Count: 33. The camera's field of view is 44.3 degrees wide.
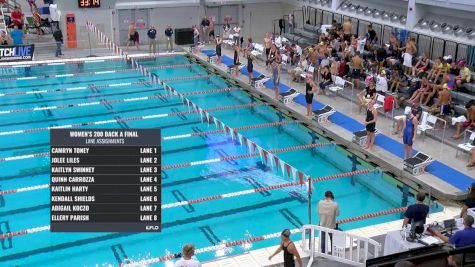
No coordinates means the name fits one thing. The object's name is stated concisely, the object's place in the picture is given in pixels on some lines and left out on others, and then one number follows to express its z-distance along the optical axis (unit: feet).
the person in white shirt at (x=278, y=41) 72.95
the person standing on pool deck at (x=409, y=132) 40.37
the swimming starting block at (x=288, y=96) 56.18
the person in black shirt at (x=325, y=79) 58.44
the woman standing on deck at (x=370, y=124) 42.80
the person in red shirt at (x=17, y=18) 77.00
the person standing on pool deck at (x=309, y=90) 50.72
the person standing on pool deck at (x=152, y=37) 79.61
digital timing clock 80.94
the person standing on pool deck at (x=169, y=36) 81.41
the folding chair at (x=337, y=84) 56.30
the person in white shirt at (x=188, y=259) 21.63
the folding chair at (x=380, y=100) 50.96
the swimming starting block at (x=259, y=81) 61.62
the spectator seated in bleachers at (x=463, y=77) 50.37
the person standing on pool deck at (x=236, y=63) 65.86
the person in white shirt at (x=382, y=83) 52.54
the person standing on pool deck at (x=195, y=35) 82.28
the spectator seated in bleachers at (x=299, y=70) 63.62
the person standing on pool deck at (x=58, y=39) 75.97
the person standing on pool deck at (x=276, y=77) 56.95
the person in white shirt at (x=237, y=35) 79.20
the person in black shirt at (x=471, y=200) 29.78
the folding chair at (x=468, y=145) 41.16
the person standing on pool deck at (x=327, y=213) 28.27
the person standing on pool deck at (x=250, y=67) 61.21
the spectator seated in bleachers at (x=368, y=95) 48.44
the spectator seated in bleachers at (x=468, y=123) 44.14
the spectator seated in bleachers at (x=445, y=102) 47.83
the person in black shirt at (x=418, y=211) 27.63
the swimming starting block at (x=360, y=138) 45.03
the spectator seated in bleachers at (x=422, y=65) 55.09
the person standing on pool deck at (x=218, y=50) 71.27
